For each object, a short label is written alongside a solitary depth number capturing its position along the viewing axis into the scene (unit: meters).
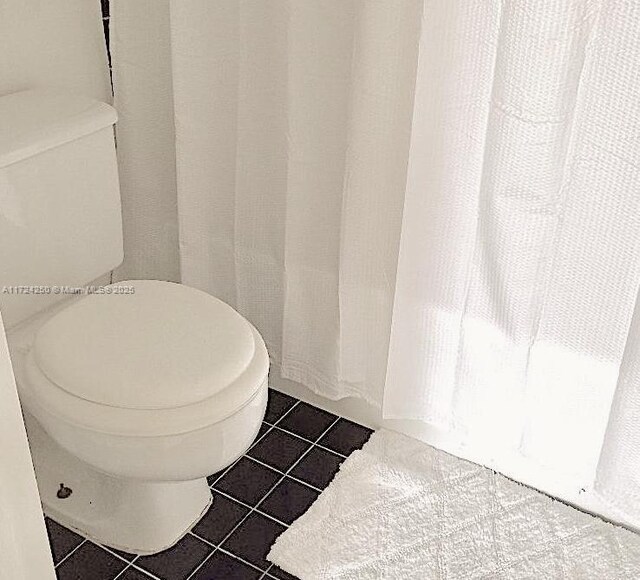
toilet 1.33
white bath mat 1.59
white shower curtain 1.34
